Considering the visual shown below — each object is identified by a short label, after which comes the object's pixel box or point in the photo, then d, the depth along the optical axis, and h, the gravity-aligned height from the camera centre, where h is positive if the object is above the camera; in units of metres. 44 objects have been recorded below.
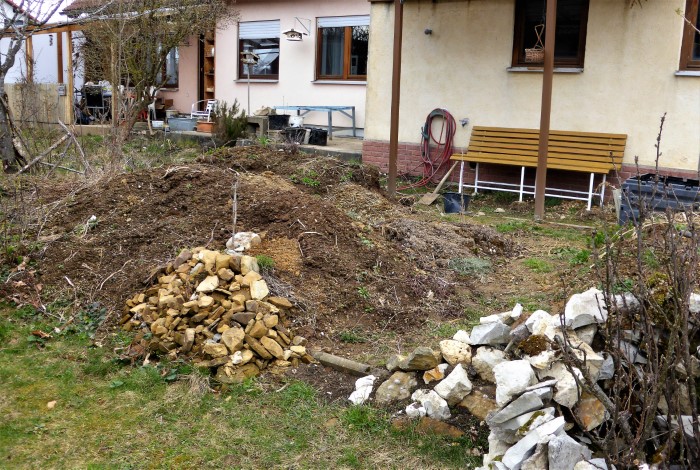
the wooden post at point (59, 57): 21.31 +1.26
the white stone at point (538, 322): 3.99 -1.14
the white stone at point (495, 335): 4.21 -1.27
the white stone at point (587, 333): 3.89 -1.15
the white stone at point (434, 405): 3.97 -1.60
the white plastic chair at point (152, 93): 17.01 +0.24
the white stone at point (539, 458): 3.25 -1.52
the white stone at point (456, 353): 4.24 -1.39
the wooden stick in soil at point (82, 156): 9.26 -0.71
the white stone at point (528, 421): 3.43 -1.45
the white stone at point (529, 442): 3.29 -1.49
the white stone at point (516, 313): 4.44 -1.20
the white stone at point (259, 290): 5.14 -1.30
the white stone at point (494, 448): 3.55 -1.63
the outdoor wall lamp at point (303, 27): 16.52 +1.83
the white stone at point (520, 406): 3.49 -1.39
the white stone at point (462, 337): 4.34 -1.33
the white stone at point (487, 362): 4.05 -1.38
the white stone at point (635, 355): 3.69 -1.20
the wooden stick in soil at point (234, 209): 6.18 -0.90
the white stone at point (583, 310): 3.88 -1.03
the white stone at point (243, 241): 6.02 -1.12
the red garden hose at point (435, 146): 11.91 -0.55
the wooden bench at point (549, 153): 10.33 -0.54
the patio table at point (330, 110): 15.60 -0.02
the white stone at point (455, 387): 3.99 -1.49
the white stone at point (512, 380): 3.59 -1.31
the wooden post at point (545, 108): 9.28 +0.11
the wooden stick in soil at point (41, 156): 9.22 -0.72
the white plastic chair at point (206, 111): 18.33 -0.14
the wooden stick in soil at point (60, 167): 9.53 -0.91
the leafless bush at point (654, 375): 2.95 -1.13
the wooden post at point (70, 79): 17.06 +0.51
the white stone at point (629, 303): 3.65 -0.96
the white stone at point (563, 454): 3.17 -1.46
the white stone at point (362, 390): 4.30 -1.67
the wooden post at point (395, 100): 10.67 +0.17
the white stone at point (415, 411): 4.03 -1.65
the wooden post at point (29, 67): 13.09 +0.61
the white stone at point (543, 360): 3.70 -1.24
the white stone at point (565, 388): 3.54 -1.31
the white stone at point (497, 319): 4.42 -1.24
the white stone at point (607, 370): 3.67 -1.26
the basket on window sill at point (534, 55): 10.46 +0.88
